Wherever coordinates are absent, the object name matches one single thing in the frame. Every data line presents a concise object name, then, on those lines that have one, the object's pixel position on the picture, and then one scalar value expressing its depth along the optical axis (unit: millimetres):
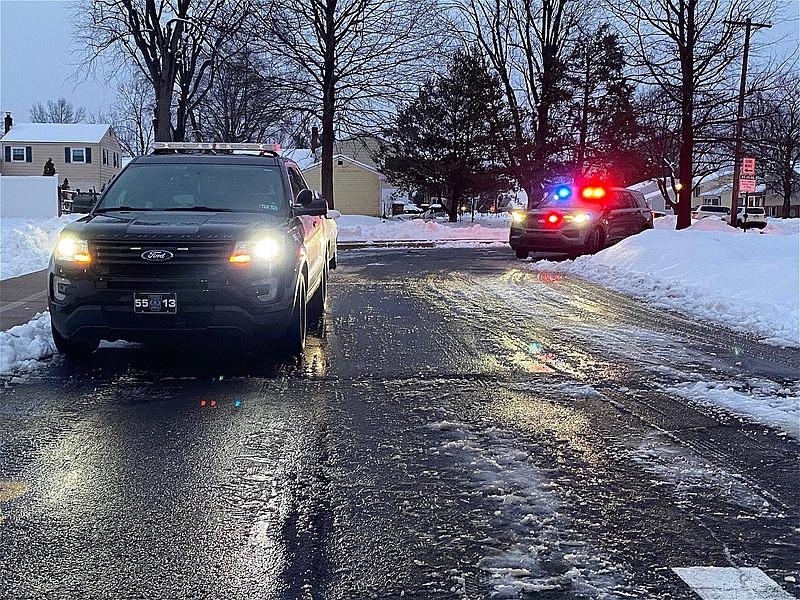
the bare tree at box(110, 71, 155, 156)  78625
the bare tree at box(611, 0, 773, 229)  24188
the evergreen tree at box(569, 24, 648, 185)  26031
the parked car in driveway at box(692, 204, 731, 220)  65350
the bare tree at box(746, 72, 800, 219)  24047
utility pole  24625
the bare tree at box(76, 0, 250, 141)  33062
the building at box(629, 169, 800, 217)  94125
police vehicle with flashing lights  17500
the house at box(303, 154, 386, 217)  59062
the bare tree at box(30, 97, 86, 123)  114062
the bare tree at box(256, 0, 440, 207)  32594
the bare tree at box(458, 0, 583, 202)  37969
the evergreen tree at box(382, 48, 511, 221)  41969
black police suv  6551
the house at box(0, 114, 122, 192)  62375
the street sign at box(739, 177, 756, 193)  22938
